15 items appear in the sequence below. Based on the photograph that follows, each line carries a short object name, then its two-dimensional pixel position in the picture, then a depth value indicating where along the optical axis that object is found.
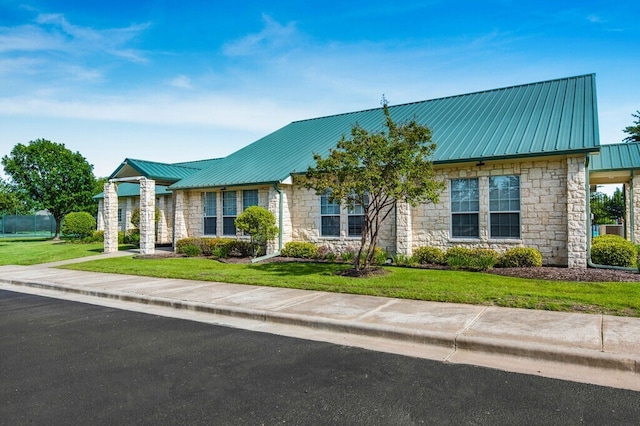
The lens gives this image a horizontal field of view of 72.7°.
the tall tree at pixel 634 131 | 38.75
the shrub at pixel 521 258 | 12.71
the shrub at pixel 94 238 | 30.23
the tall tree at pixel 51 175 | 35.28
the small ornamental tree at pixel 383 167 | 11.23
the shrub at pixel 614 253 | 12.37
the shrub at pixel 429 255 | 14.30
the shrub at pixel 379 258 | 14.66
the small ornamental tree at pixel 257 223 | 16.48
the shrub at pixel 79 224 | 29.59
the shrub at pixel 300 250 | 16.66
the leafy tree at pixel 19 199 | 33.21
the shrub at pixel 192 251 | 19.34
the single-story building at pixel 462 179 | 12.97
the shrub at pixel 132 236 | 27.59
